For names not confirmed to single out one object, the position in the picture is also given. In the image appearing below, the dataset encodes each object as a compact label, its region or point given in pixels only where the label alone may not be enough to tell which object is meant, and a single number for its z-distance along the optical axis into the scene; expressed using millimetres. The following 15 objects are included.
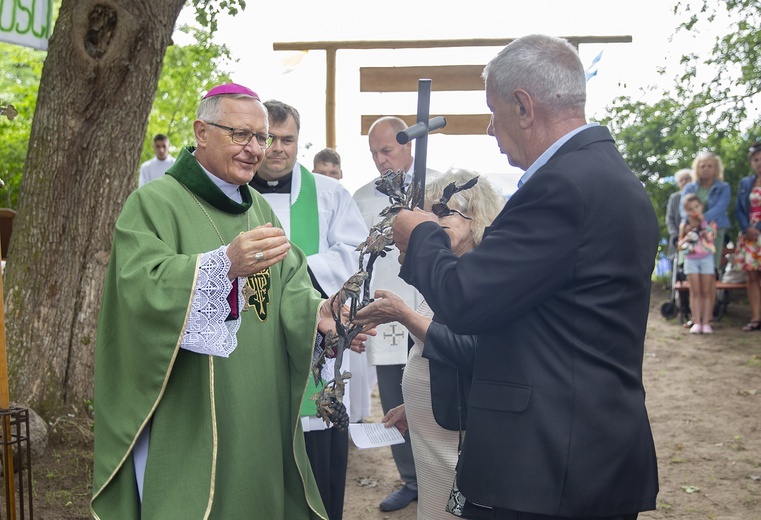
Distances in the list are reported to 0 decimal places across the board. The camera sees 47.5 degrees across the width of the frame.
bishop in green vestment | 3016
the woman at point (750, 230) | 10805
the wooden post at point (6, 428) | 3463
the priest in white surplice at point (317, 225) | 4398
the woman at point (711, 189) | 11041
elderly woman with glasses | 3246
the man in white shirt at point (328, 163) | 7648
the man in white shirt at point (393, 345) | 5742
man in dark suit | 2277
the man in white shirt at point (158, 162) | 13297
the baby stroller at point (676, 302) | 11998
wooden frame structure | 8984
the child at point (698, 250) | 11023
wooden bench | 11869
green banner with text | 5211
